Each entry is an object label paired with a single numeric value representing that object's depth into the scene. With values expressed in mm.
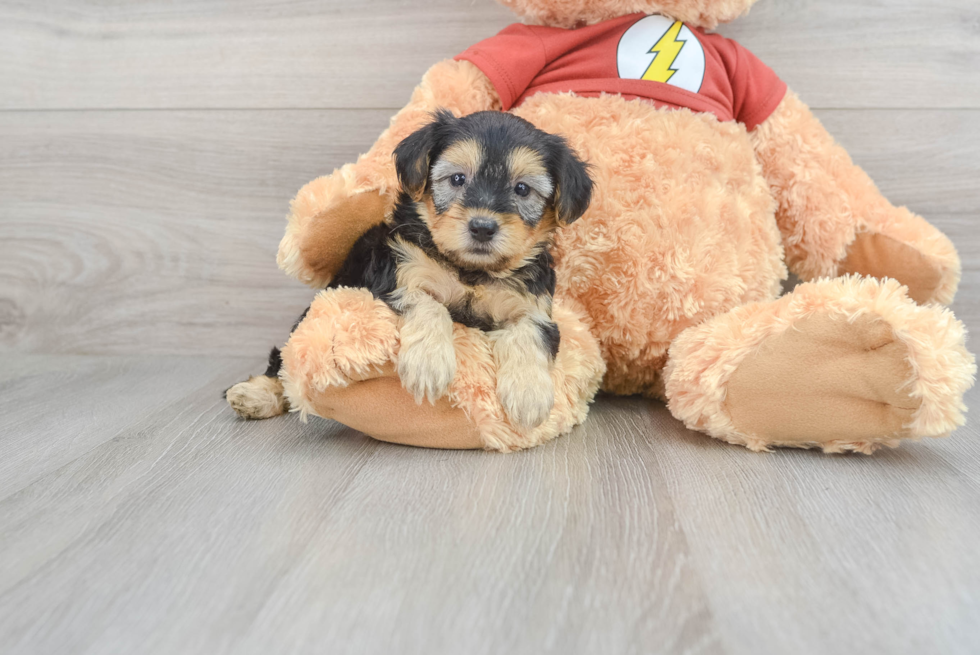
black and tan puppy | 487
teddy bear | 496
